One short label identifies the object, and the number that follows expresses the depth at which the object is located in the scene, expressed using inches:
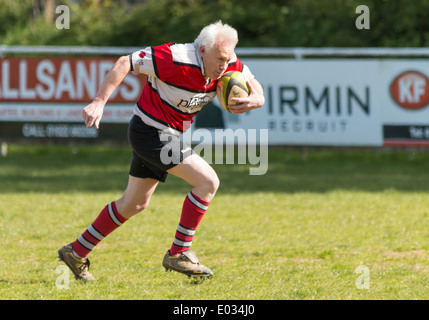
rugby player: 460.4
